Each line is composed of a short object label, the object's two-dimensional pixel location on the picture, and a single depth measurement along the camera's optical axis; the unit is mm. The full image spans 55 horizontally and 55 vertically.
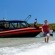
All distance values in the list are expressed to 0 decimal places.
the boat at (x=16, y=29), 11117
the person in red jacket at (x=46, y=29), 6746
